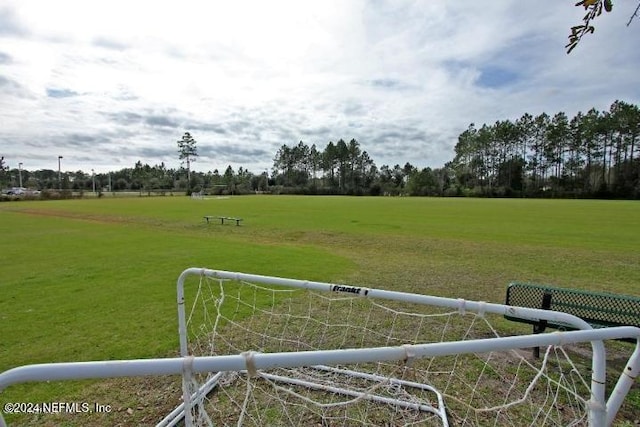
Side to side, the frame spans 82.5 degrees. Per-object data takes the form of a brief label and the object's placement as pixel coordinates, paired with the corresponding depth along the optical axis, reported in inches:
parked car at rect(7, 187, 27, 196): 2495.3
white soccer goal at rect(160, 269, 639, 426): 72.4
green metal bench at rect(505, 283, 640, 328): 176.9
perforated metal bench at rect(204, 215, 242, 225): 817.4
